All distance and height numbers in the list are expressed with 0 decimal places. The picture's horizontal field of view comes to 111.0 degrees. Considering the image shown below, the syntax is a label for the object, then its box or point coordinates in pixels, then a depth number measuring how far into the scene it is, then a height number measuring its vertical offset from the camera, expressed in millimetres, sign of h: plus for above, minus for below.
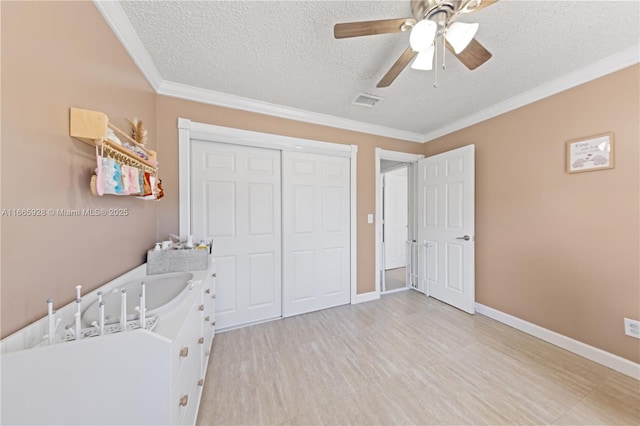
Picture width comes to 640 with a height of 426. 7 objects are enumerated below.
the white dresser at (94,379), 626 -510
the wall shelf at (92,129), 976 +383
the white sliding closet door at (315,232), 2578 -231
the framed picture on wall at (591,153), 1719 +496
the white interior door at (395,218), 4708 -103
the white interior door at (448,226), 2580 -161
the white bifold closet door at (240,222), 2229 -96
